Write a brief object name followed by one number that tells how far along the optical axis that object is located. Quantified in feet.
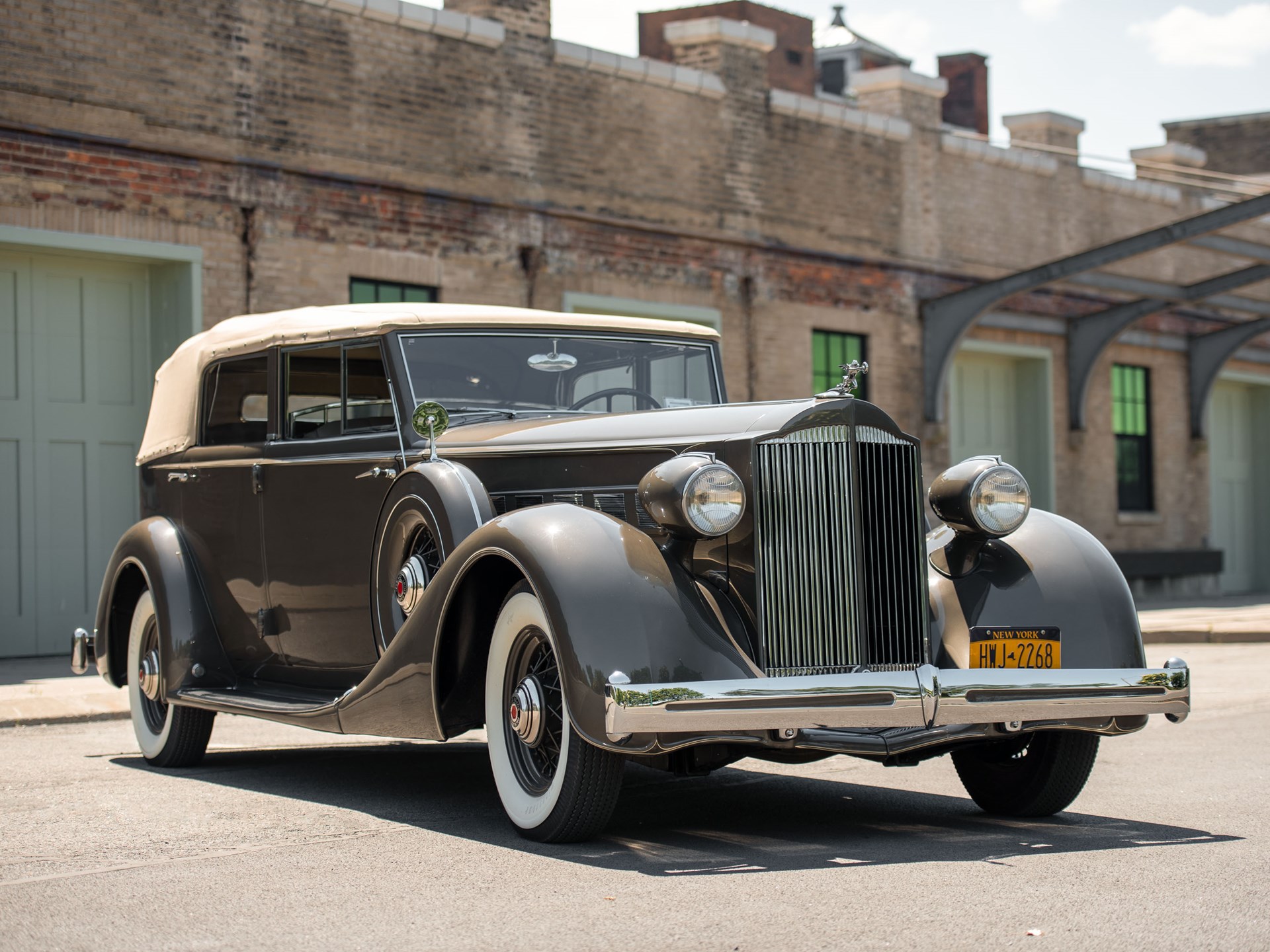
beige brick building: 39.14
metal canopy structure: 55.52
